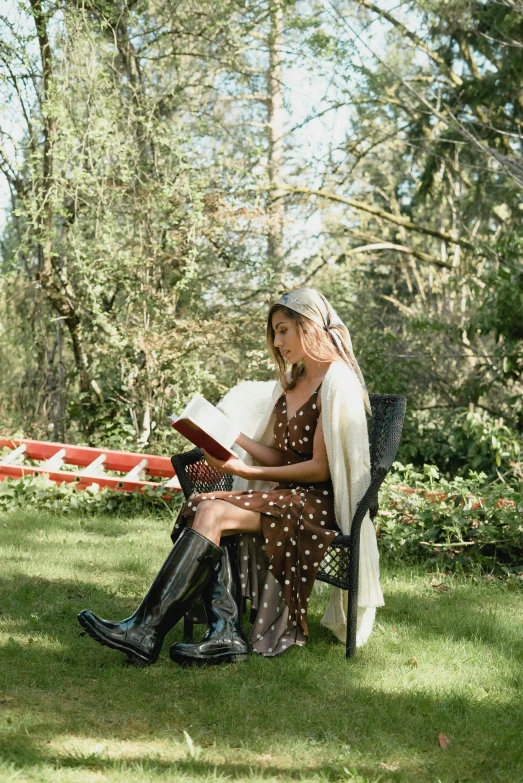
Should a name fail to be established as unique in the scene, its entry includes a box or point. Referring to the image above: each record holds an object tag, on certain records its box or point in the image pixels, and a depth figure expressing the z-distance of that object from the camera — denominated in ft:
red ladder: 21.03
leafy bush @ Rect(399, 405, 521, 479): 21.71
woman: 10.69
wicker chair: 11.20
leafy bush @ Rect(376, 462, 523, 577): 16.28
